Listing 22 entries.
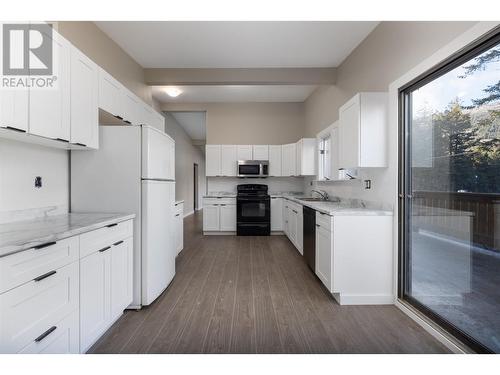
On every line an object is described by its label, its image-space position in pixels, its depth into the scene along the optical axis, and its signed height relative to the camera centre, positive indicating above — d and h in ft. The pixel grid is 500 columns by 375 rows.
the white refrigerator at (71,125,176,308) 7.36 +0.18
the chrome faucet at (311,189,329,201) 13.84 -0.33
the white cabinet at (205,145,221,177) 18.67 +2.16
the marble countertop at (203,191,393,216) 7.80 -0.72
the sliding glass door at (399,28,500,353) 5.05 -0.16
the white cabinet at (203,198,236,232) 17.88 -2.12
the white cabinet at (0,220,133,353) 3.70 -2.01
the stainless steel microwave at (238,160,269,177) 18.33 +1.52
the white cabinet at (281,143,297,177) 17.78 +2.14
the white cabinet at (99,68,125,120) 7.86 +3.21
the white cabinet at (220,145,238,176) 18.76 +2.09
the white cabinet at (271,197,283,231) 17.94 -1.90
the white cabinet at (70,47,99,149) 6.50 +2.49
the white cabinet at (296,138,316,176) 15.56 +2.06
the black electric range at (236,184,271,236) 17.54 -2.01
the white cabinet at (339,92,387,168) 8.16 +2.00
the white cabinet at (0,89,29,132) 4.59 +1.54
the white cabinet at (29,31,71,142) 5.29 +1.96
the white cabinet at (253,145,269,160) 18.70 +2.79
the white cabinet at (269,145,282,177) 18.76 +2.10
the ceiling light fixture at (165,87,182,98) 16.10 +6.55
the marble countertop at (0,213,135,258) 3.86 -0.84
